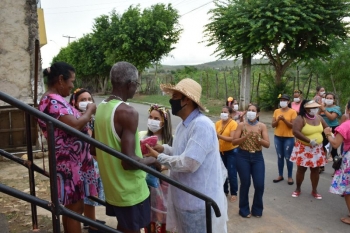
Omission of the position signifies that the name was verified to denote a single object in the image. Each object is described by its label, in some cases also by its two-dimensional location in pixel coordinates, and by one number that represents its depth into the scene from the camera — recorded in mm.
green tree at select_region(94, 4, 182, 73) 25547
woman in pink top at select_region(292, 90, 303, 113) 7188
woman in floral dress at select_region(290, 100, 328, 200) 5219
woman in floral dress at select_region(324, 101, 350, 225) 4324
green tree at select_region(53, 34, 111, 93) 32969
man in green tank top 2254
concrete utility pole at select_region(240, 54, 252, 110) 15062
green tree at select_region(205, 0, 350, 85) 12070
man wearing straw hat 2395
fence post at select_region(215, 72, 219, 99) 20316
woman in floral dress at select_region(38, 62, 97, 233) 2602
